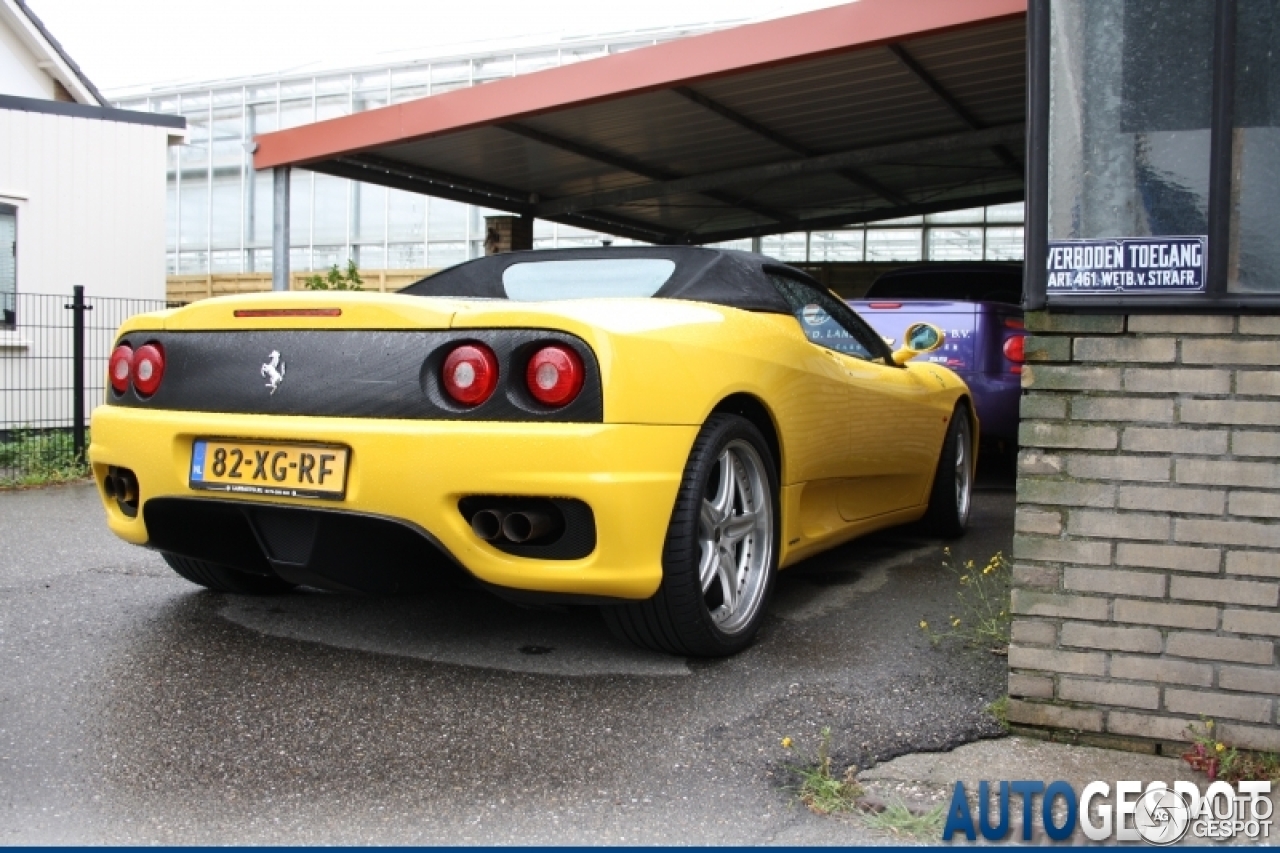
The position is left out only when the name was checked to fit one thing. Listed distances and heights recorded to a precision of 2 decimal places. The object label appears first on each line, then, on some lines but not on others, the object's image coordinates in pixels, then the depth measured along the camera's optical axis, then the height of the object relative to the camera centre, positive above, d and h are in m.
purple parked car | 8.07 +0.33
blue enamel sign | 2.90 +0.31
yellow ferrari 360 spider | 3.19 -0.17
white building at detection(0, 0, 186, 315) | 11.80 +1.78
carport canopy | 8.69 +2.47
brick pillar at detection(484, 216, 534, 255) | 15.07 +1.84
